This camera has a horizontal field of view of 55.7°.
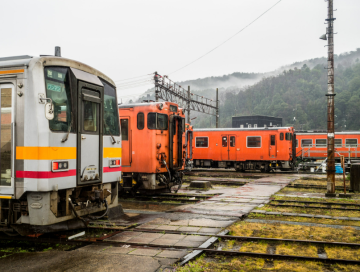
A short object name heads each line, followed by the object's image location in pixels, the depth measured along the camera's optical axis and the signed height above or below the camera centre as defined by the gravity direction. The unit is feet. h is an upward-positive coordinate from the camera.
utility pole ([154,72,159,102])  83.16 +15.77
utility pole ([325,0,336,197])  44.45 +4.40
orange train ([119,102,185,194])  40.37 -0.20
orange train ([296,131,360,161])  102.53 -0.23
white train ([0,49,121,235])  20.15 +0.06
